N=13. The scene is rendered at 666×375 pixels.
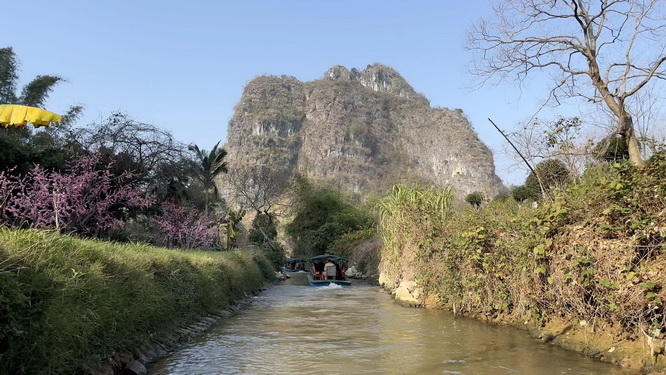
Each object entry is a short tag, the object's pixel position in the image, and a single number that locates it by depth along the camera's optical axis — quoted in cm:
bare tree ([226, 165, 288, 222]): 4106
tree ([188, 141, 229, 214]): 2491
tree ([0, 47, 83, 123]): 2466
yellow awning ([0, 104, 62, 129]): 965
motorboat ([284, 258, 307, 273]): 4106
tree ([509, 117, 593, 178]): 1266
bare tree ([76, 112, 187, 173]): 1827
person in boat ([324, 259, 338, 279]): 2545
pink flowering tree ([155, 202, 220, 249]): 1848
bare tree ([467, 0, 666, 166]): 983
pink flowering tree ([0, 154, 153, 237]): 1044
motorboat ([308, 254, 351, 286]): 2409
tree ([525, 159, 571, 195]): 1524
